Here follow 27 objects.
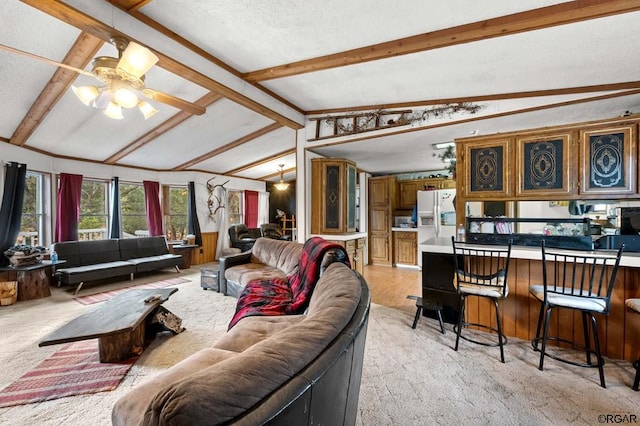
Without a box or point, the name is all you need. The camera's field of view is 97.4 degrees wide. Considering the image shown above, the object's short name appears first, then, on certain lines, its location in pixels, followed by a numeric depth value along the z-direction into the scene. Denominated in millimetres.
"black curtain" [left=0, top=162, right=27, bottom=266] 4066
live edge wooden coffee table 2088
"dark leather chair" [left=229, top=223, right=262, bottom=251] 7205
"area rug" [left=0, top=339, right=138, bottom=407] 1938
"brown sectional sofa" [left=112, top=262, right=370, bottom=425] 602
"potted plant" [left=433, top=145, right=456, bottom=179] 3881
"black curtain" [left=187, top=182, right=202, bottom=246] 6914
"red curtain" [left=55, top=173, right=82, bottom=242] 5043
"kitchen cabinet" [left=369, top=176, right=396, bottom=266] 6559
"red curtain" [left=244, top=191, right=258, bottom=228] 8422
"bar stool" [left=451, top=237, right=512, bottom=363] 2369
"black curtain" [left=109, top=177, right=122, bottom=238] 5895
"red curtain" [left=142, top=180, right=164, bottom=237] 6406
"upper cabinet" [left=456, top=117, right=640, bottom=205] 2480
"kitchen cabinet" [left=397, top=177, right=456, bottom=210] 6238
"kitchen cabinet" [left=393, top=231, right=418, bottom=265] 6281
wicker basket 3820
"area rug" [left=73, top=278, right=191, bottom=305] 4000
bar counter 2338
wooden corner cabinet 4633
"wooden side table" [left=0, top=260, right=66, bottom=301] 3947
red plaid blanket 2408
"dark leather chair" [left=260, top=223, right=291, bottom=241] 7883
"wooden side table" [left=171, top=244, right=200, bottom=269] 6340
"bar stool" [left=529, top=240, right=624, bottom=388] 2035
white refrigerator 5677
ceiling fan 1944
